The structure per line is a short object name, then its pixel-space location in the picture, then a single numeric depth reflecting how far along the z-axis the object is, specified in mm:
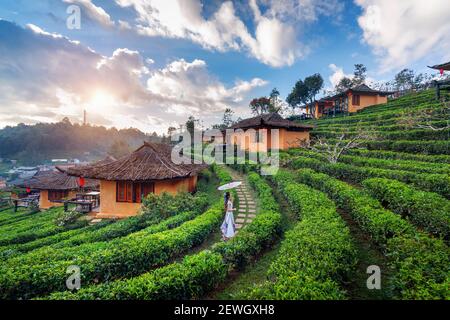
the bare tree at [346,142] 15445
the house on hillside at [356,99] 35938
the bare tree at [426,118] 16714
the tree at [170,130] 61438
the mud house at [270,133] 24875
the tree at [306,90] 52844
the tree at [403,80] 57459
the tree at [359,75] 56469
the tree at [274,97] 56969
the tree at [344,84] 57625
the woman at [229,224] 8141
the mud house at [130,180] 13086
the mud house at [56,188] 24094
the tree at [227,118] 61006
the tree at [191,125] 53062
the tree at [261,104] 54062
